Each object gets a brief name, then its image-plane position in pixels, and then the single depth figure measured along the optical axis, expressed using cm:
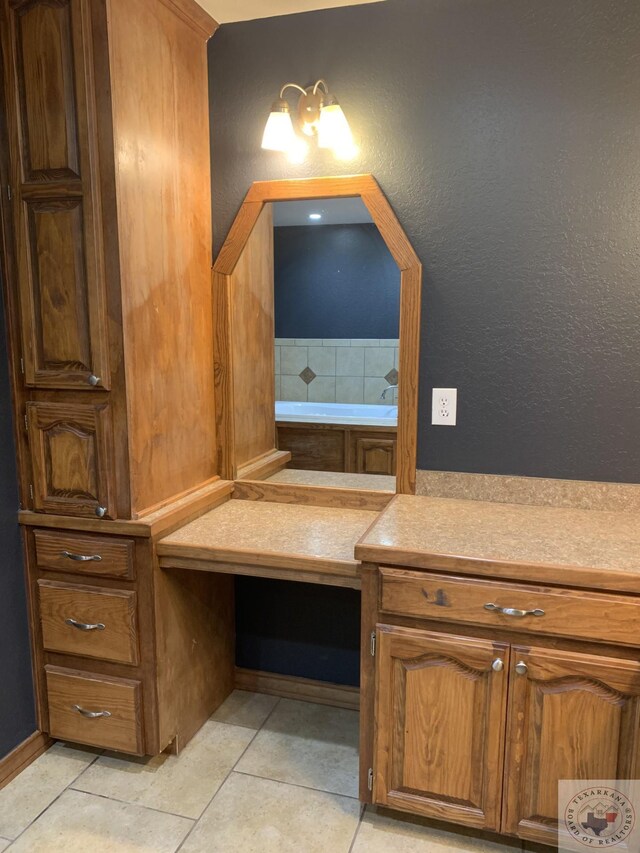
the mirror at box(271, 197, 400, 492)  200
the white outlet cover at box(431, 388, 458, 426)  199
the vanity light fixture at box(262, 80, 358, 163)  190
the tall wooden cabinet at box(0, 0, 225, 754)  164
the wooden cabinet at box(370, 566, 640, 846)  142
